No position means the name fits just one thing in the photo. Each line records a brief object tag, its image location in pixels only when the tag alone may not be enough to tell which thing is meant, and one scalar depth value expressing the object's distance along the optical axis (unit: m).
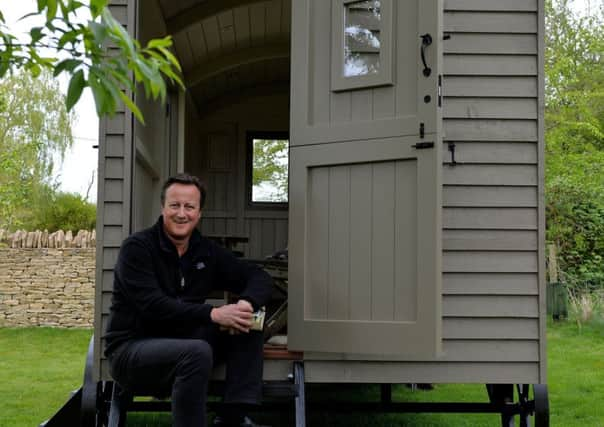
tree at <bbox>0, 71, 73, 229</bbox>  15.96
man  3.37
